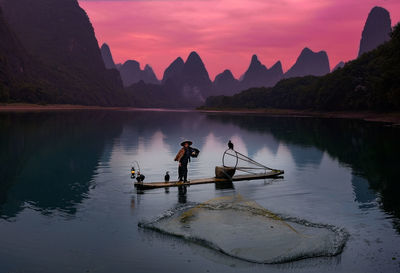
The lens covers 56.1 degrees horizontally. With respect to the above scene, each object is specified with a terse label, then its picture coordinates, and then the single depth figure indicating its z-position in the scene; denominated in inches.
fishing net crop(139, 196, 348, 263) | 421.1
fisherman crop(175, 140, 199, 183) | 749.0
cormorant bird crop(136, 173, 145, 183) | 734.5
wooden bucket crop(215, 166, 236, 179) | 815.7
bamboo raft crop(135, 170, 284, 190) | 728.3
